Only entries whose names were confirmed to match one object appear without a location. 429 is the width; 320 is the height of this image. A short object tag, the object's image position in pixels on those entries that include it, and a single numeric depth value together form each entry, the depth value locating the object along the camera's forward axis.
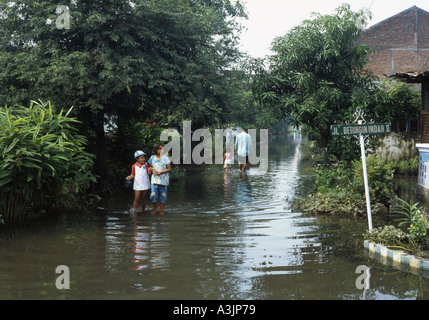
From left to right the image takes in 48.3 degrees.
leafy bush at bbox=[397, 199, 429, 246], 7.33
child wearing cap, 11.44
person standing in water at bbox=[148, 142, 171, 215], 11.41
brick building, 33.16
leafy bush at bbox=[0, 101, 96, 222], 9.62
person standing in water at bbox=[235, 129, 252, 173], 19.77
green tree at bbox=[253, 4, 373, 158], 12.95
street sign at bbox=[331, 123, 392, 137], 8.40
